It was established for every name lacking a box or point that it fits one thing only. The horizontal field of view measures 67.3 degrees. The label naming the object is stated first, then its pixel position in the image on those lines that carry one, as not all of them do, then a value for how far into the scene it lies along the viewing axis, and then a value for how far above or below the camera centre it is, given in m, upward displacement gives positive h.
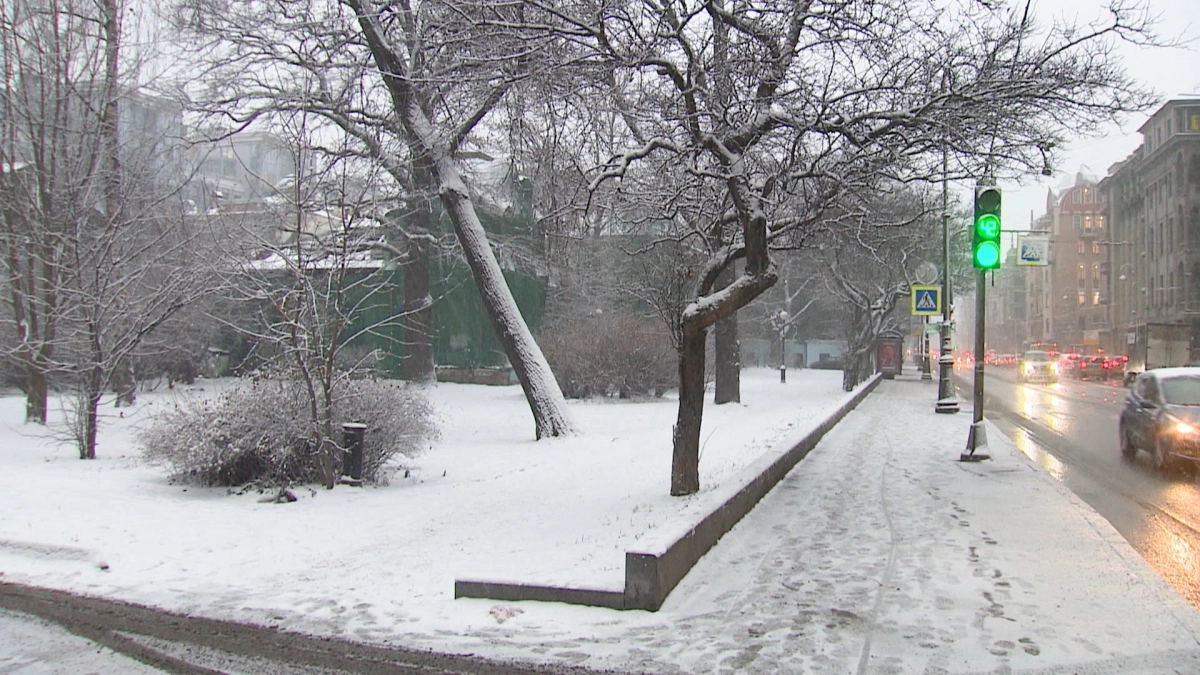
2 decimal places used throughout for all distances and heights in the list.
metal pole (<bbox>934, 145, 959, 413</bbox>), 22.34 +0.05
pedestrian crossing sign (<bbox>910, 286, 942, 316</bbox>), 21.98 +1.51
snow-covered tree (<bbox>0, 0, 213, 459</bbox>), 13.81 +2.73
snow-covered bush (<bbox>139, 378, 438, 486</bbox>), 10.70 -0.99
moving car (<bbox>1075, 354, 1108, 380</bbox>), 54.16 -0.38
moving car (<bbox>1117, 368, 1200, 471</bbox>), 13.26 -0.82
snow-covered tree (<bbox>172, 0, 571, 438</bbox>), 15.62 +4.73
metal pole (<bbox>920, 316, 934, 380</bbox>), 51.97 -0.25
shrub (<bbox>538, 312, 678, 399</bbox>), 26.28 -0.11
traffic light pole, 14.00 -0.75
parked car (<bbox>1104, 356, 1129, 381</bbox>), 53.81 -0.37
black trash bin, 11.34 -1.19
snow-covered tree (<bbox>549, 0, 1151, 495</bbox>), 8.98 +2.72
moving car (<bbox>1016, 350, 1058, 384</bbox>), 50.16 -0.32
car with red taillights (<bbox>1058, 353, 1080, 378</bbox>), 59.31 -0.25
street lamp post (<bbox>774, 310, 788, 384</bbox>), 44.66 +1.85
